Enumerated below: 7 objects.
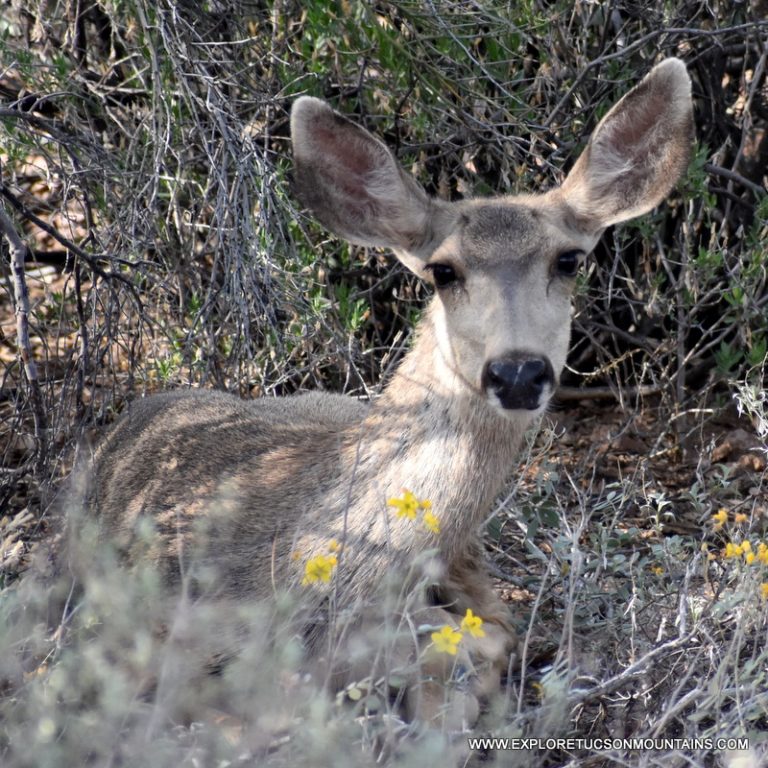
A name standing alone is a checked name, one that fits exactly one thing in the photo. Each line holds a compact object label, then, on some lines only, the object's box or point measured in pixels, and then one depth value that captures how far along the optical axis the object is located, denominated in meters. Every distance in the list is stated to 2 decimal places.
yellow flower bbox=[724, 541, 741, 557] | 7.50
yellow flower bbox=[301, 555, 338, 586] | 6.34
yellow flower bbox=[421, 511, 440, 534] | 7.05
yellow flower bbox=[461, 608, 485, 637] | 6.12
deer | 7.82
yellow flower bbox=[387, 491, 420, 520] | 6.73
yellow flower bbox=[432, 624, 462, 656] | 5.73
